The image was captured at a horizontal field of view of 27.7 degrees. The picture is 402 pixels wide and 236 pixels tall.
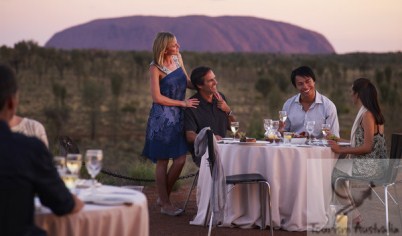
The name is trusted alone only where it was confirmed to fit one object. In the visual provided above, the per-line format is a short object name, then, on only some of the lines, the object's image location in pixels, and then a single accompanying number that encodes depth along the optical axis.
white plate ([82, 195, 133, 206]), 3.95
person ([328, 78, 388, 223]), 6.97
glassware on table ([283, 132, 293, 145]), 7.40
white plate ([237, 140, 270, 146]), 7.28
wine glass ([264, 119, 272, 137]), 7.47
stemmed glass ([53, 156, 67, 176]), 4.16
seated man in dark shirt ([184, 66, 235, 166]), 7.84
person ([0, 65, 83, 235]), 3.52
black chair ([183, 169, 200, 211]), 8.39
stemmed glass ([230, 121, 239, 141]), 7.59
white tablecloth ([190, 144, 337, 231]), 7.13
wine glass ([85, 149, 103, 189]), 4.22
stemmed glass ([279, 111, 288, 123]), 7.72
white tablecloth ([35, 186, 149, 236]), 3.79
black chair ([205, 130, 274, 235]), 6.64
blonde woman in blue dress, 7.81
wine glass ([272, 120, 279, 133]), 7.46
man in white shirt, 7.95
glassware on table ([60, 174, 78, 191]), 4.26
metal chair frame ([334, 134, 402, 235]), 6.76
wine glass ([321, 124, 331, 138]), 7.48
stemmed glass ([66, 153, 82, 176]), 4.17
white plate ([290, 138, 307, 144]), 7.43
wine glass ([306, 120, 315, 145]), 7.35
